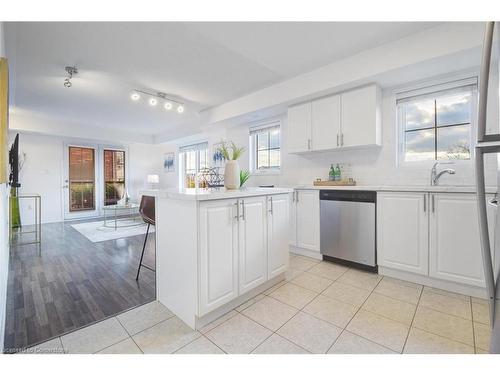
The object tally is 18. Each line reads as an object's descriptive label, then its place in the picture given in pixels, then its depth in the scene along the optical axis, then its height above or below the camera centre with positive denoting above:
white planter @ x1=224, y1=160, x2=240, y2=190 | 2.08 +0.09
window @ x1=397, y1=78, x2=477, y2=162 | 2.43 +0.72
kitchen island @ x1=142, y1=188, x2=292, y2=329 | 1.56 -0.49
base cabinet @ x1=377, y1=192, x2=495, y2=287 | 1.96 -0.47
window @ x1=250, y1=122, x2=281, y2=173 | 4.10 +0.69
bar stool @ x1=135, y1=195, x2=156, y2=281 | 2.34 -0.25
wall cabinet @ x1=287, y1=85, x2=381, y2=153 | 2.65 +0.80
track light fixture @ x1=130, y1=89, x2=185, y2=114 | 3.63 +1.48
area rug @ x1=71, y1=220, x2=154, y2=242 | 4.09 -0.91
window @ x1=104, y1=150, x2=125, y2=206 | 6.57 +0.28
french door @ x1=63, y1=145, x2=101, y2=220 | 5.94 +0.09
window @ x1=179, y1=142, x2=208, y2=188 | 6.29 +0.77
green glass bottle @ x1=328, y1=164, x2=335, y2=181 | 3.17 +0.15
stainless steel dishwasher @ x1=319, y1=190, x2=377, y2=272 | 2.50 -0.49
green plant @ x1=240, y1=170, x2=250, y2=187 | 2.33 +0.08
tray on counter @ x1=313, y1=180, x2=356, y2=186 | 2.96 +0.02
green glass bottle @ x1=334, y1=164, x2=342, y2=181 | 3.16 +0.13
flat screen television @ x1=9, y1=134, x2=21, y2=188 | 2.49 +0.24
